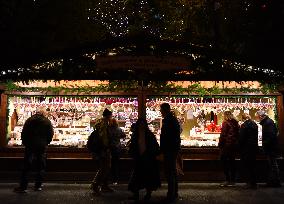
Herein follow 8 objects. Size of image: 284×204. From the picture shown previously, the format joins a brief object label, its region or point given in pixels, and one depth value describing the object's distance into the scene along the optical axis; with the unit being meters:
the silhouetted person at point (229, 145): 10.09
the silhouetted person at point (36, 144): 9.12
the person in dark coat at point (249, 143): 9.93
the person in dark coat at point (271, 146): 9.91
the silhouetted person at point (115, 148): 9.90
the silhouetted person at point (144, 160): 8.12
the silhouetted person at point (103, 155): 8.92
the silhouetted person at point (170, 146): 8.30
